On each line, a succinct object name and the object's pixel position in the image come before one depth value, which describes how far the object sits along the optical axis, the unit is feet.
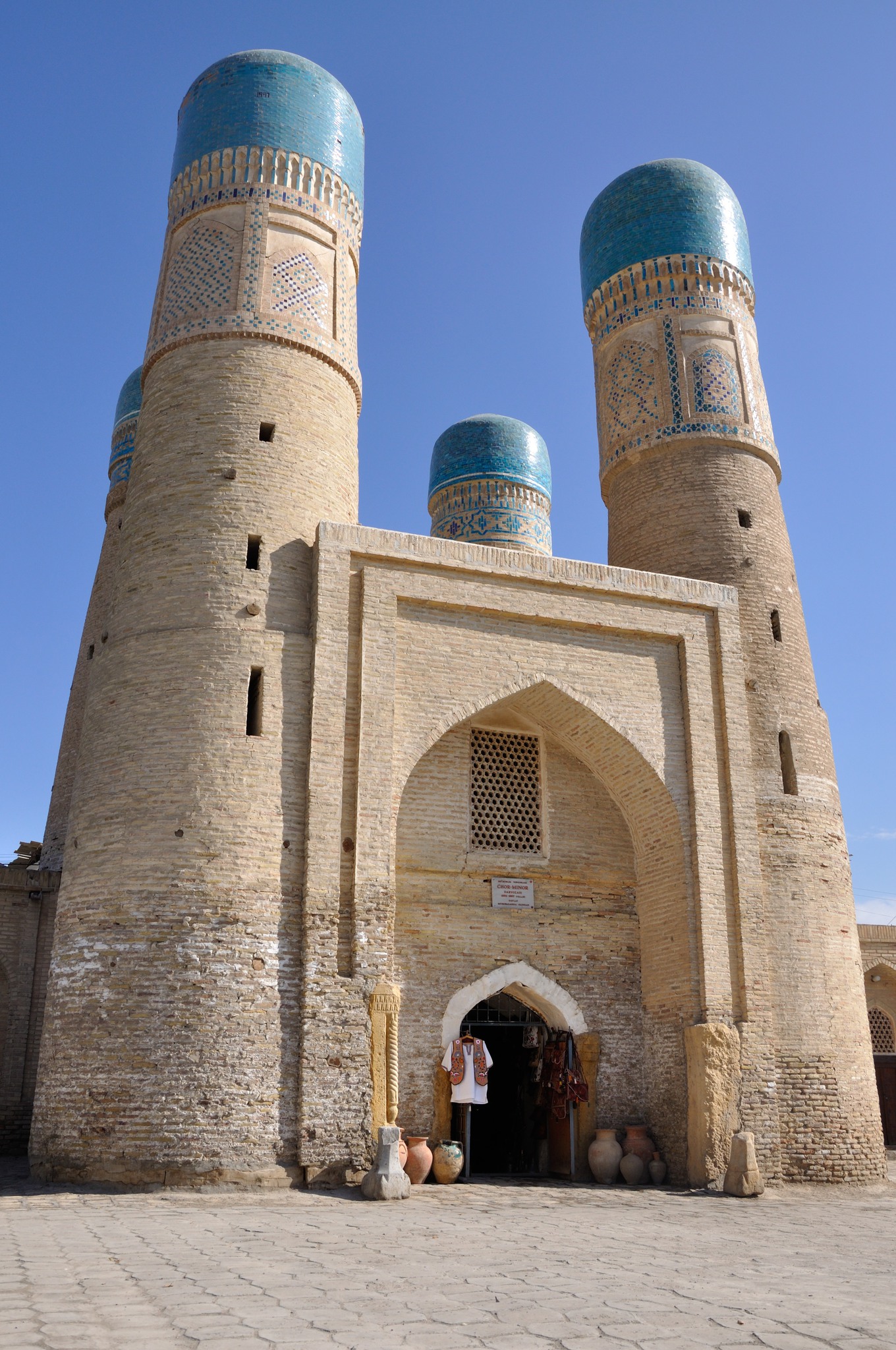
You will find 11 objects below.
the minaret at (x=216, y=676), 29.68
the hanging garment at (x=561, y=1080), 36.60
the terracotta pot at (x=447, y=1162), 32.81
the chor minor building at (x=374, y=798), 30.63
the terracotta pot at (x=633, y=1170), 35.06
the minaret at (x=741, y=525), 37.09
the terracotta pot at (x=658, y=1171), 34.88
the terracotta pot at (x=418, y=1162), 32.04
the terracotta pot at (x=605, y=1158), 35.29
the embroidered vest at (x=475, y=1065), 34.91
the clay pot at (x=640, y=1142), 35.53
